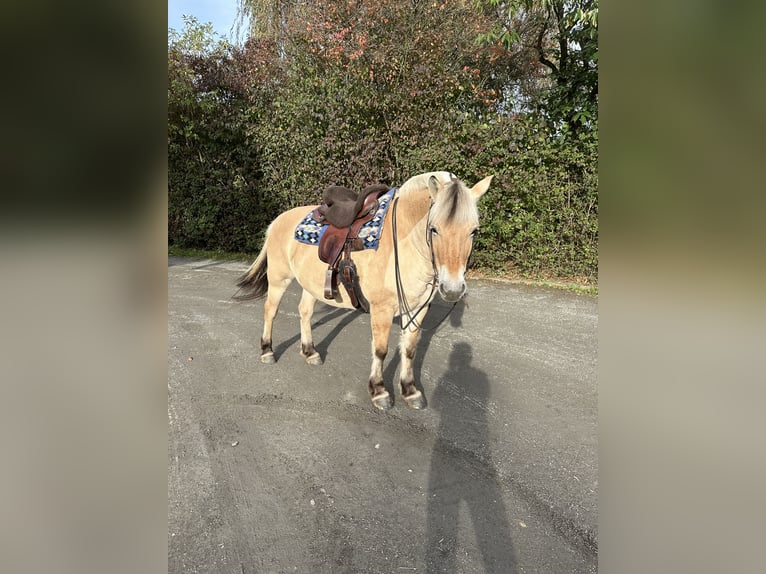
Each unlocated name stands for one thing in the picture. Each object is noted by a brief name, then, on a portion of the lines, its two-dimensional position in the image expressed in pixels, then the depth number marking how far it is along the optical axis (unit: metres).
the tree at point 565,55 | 6.94
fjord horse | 2.73
